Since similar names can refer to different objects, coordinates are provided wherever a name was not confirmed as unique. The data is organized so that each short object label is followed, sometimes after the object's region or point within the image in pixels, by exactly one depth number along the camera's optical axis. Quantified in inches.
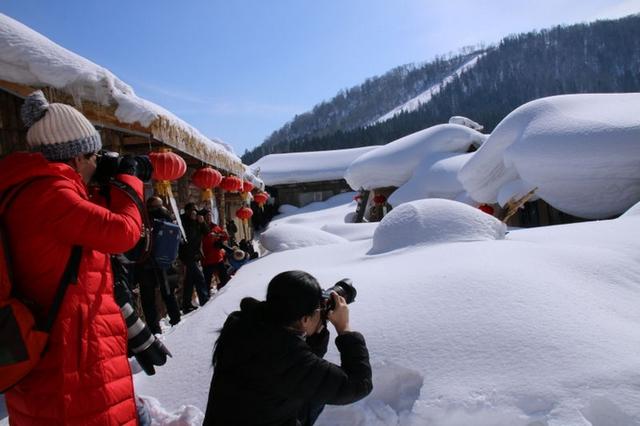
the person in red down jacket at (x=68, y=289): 47.8
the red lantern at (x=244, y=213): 504.1
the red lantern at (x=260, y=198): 618.8
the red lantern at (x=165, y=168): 189.9
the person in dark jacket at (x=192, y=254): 214.5
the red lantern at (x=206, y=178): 280.5
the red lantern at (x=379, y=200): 728.3
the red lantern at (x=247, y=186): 445.0
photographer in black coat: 52.0
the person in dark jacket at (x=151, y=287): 175.0
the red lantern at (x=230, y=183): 362.5
